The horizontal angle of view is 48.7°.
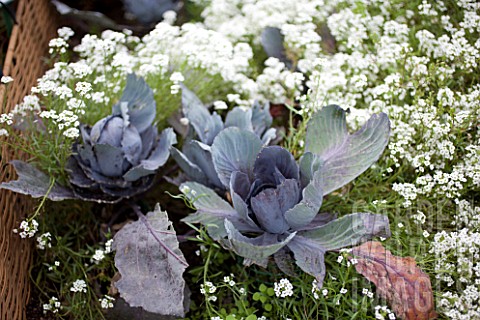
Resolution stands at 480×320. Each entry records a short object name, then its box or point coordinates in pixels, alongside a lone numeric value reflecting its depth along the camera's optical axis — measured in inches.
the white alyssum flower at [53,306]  50.1
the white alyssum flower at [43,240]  51.5
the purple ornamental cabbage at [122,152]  54.1
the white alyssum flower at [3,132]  50.2
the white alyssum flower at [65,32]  59.8
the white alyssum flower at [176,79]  58.6
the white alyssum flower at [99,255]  50.6
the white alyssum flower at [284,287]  44.4
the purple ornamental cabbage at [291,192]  46.1
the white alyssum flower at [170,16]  78.4
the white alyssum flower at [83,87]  49.6
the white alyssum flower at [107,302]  48.6
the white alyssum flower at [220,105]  58.9
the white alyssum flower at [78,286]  49.9
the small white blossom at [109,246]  49.7
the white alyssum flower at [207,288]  45.9
